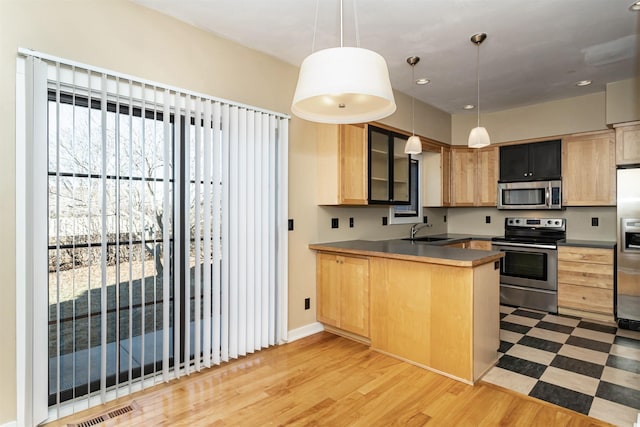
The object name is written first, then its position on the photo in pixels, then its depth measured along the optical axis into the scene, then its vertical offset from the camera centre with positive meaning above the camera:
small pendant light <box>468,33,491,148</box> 2.99 +0.65
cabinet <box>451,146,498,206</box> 4.86 +0.52
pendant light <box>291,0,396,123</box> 1.43 +0.59
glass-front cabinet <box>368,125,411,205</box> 3.63 +0.50
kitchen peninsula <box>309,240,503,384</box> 2.46 -0.74
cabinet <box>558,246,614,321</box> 3.71 -0.79
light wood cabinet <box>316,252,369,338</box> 3.10 -0.76
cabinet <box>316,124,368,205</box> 3.31 +0.48
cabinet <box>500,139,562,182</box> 4.34 +0.67
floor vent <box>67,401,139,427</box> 1.97 -1.22
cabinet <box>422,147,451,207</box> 4.92 +0.51
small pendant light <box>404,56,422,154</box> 3.25 +0.65
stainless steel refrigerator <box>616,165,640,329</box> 3.45 -0.39
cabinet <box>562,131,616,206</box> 3.94 +0.50
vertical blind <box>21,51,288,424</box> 2.00 -0.11
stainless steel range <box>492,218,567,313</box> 4.07 -0.66
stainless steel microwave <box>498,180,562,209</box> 4.31 +0.22
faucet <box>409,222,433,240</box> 4.72 -0.22
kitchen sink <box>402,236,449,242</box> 4.55 -0.37
